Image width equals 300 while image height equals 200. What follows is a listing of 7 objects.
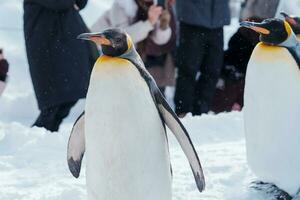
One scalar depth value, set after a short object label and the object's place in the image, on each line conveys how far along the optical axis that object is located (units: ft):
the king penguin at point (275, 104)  18.57
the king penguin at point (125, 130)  15.34
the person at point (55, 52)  27.68
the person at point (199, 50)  31.58
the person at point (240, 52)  34.60
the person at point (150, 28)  31.81
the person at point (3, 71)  27.49
